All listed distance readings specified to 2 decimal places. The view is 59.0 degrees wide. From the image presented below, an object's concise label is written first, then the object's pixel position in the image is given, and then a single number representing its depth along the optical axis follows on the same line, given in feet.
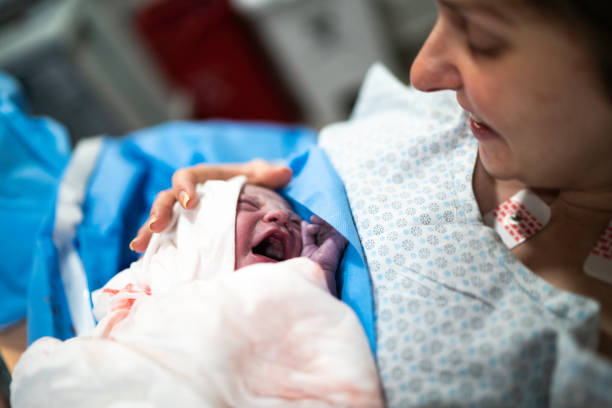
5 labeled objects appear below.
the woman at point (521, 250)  0.84
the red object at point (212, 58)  2.89
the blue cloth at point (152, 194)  1.12
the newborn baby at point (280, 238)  1.10
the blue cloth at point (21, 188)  1.46
